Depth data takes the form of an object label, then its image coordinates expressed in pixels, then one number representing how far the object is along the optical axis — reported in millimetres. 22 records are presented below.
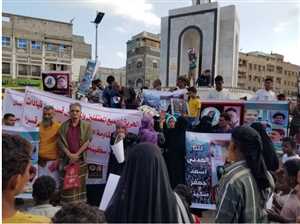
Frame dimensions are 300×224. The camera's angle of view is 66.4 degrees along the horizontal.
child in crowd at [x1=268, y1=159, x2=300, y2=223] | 1986
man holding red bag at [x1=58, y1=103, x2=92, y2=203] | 3258
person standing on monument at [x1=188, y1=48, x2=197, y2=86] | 14391
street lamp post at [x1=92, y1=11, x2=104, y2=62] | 12609
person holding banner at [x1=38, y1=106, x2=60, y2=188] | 3368
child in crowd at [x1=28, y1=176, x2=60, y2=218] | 1909
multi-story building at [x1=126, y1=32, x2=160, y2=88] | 40681
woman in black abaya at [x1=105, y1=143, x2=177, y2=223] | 1288
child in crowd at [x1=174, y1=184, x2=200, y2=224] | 2264
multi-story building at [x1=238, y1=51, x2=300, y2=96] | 45307
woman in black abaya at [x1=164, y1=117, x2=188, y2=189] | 3535
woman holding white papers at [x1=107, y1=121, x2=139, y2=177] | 3264
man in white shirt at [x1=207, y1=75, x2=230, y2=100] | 5229
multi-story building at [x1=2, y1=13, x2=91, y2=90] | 33303
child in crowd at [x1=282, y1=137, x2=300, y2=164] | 3233
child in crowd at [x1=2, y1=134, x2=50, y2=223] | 1189
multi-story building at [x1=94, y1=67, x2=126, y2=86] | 38298
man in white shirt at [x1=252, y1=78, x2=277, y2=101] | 4766
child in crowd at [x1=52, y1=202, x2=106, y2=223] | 1123
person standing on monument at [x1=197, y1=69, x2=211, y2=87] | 10242
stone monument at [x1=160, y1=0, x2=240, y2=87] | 14229
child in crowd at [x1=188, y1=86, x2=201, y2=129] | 4204
